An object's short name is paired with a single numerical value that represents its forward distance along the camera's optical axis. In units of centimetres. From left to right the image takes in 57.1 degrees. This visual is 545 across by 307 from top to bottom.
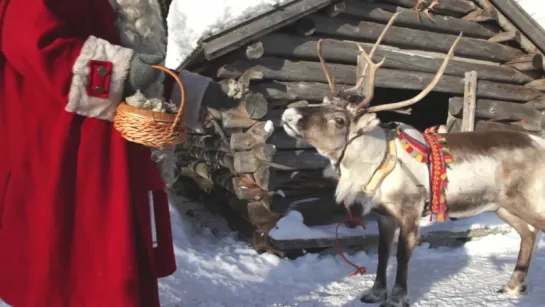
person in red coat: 171
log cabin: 498
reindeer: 373
